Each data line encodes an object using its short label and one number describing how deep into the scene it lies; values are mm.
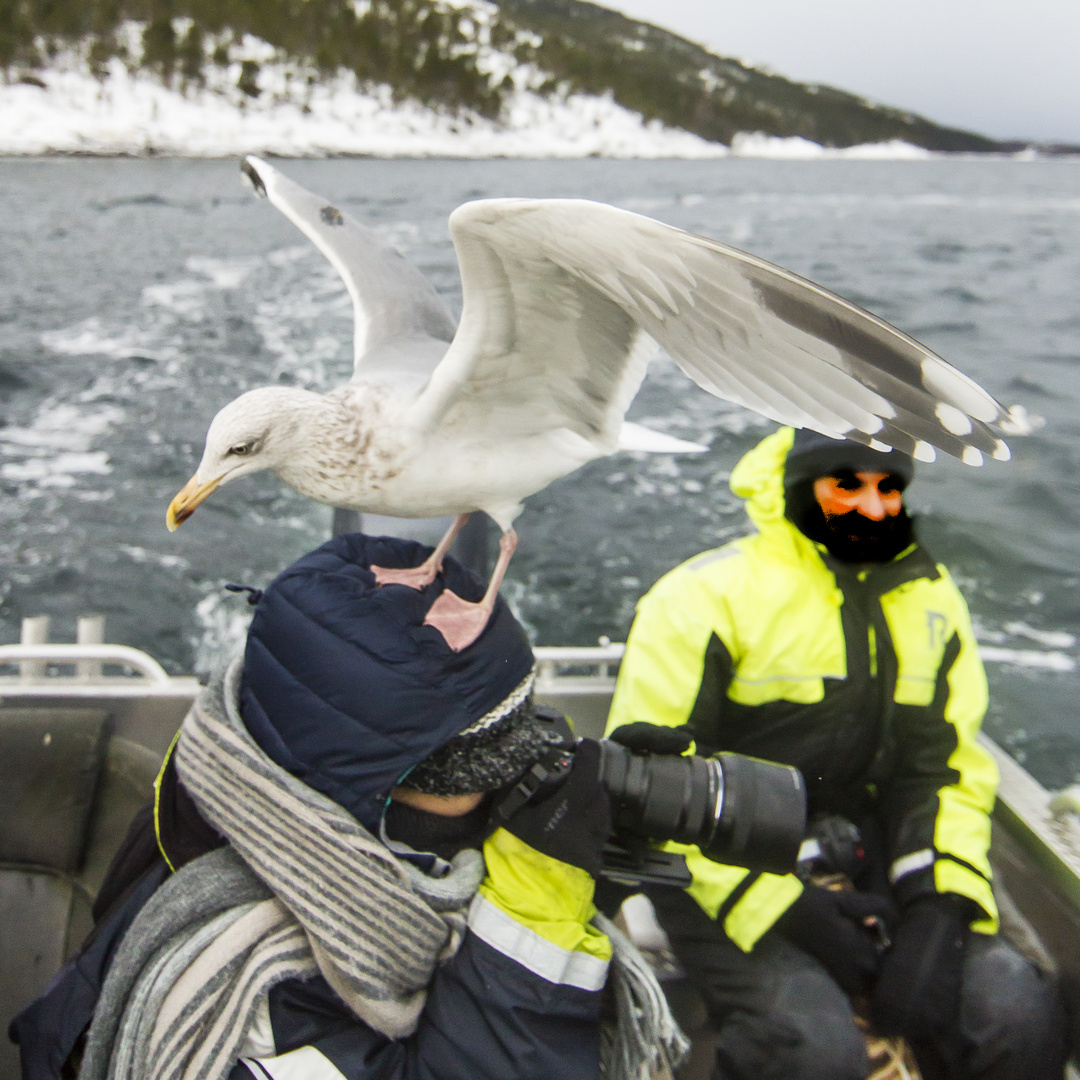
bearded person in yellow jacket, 1282
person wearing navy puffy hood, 727
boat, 1312
